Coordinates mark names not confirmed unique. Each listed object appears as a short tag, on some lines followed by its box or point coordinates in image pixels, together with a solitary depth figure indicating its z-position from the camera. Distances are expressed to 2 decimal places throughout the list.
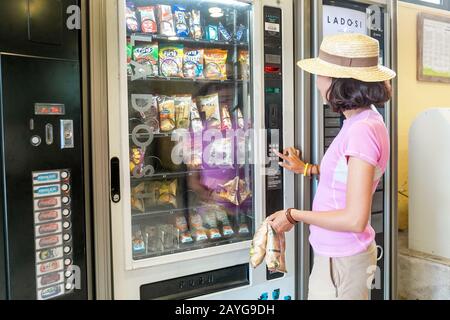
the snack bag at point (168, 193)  1.91
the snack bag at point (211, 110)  1.93
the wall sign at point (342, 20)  1.83
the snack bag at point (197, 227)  1.84
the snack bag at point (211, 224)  1.87
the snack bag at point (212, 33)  1.85
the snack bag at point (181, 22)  1.77
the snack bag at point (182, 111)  1.85
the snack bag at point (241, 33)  1.82
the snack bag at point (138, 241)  1.66
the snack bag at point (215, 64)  1.87
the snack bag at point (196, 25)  1.82
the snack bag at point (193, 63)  1.83
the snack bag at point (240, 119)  1.90
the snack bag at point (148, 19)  1.68
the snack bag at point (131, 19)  1.60
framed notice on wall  2.64
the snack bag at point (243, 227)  1.88
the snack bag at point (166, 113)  1.80
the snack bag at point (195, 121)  1.88
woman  1.18
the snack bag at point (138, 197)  1.76
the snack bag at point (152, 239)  1.75
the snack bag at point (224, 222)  1.89
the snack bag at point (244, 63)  1.82
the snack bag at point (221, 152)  1.86
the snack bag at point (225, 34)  1.85
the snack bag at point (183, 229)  1.82
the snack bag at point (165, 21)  1.73
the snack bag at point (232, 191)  1.90
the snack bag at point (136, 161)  1.65
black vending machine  1.18
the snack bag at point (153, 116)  1.74
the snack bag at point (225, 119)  1.92
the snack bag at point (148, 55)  1.67
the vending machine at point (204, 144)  1.64
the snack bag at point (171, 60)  1.77
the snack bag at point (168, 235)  1.82
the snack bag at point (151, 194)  1.85
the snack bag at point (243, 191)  1.89
